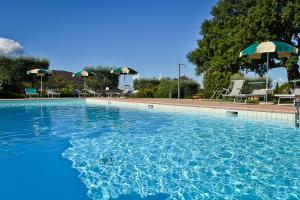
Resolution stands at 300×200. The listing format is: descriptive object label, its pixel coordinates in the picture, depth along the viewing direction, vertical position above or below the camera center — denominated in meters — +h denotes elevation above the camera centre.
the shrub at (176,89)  20.80 +0.37
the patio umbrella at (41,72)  23.75 +1.80
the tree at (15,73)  24.14 +1.81
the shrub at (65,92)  25.81 +0.21
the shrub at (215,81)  17.78 +0.81
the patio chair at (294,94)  10.44 -0.01
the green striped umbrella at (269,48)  11.52 +1.77
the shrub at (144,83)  25.17 +0.93
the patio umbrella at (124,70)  21.30 +1.70
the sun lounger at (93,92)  24.92 +0.19
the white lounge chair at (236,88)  12.88 +0.26
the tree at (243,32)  15.98 +3.58
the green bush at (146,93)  22.92 +0.09
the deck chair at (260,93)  12.31 +0.04
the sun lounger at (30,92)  23.01 +0.19
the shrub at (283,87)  18.10 +0.45
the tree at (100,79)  28.50 +1.45
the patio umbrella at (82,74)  24.37 +1.64
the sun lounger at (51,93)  24.07 +0.12
